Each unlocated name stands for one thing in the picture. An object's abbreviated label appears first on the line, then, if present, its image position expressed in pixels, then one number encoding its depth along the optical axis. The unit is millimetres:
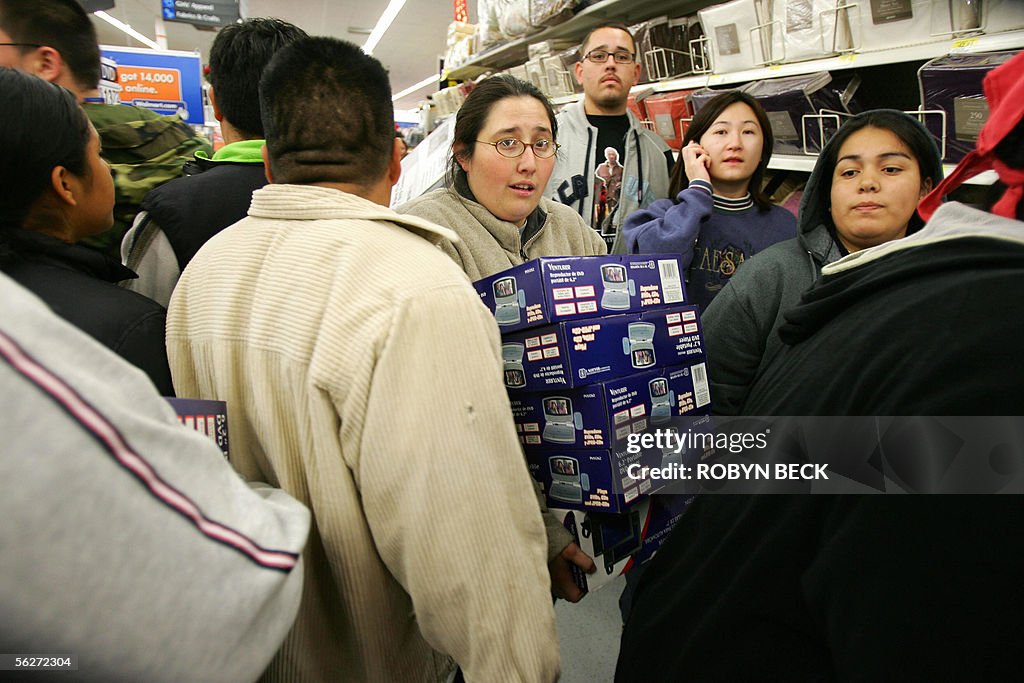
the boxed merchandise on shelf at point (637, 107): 3039
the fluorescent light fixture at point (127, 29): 10915
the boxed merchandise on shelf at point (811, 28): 1990
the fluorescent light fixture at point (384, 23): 10336
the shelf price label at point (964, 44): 1640
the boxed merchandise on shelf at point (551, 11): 3406
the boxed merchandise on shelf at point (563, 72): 3643
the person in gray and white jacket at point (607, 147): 2543
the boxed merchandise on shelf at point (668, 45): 2807
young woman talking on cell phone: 1916
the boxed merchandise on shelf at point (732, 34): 2277
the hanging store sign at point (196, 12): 6418
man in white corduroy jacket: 770
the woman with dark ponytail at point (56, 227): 939
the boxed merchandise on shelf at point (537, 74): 3985
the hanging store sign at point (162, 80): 4910
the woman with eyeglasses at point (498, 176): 1509
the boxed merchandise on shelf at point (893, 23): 1761
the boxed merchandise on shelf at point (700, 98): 2421
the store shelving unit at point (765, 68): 1642
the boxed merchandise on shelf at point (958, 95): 1575
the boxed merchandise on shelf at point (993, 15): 1562
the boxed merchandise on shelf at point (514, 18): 3873
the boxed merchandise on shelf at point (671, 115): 2669
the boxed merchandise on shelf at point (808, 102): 2068
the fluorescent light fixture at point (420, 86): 17250
